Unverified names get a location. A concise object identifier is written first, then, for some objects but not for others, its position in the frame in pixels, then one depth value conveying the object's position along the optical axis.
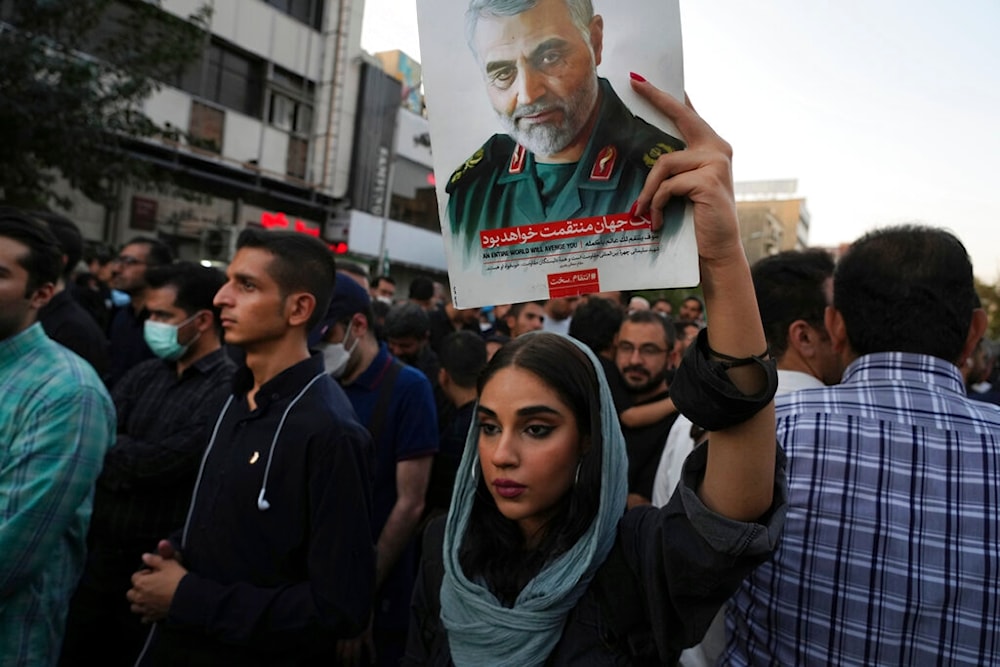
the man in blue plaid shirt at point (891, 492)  1.43
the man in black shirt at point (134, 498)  2.80
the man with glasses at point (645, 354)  3.71
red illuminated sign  18.45
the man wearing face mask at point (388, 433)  3.00
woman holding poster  1.12
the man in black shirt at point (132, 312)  4.75
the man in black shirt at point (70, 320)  3.62
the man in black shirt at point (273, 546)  2.00
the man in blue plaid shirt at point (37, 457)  2.08
